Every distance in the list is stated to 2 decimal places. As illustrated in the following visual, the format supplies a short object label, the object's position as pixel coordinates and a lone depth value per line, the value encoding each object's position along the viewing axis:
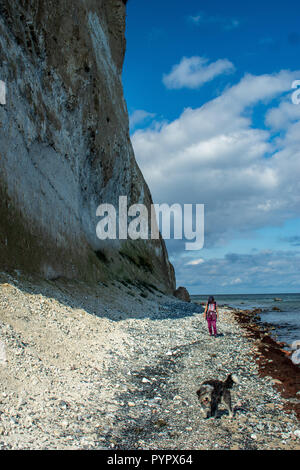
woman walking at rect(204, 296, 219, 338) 18.89
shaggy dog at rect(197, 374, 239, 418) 7.82
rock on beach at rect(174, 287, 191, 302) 47.73
